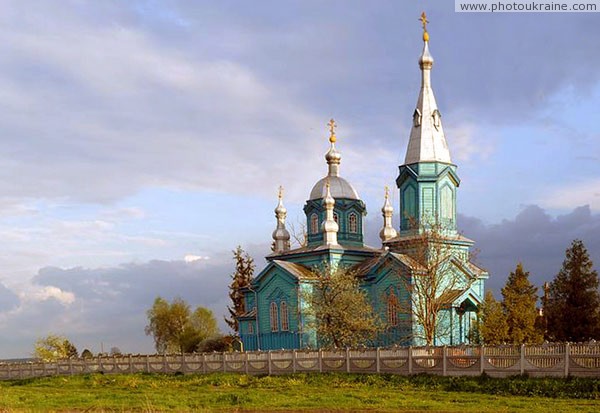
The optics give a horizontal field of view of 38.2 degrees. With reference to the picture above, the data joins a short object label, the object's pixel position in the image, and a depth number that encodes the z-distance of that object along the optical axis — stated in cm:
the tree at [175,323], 8006
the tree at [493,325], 4338
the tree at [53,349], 6744
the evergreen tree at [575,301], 4262
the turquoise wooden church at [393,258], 4822
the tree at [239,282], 7366
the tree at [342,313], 4644
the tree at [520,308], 4381
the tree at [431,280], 4372
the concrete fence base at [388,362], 2692
